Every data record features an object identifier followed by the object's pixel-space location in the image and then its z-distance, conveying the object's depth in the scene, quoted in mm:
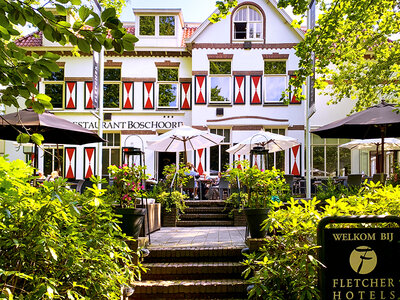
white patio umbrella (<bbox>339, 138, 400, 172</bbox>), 15047
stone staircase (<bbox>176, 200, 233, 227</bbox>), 9719
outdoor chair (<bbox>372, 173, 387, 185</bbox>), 10242
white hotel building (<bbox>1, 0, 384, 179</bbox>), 19609
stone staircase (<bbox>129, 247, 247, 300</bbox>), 5250
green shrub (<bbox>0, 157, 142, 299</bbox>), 2871
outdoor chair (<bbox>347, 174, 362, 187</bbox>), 12070
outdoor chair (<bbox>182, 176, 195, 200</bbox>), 11398
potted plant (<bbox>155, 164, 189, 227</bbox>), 9415
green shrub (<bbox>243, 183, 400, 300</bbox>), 3564
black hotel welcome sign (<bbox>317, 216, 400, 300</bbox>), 3020
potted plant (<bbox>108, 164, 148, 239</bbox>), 5469
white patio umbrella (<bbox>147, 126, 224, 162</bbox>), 13023
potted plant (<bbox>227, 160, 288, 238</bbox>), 5648
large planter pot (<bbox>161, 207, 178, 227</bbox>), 9438
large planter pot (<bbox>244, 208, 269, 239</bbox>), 5629
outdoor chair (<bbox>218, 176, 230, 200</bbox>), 12495
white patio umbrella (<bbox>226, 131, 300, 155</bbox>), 14281
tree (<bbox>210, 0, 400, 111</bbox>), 7984
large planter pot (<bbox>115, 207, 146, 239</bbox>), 5438
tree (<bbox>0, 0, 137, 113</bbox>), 1896
